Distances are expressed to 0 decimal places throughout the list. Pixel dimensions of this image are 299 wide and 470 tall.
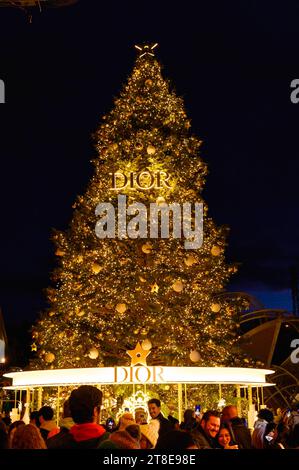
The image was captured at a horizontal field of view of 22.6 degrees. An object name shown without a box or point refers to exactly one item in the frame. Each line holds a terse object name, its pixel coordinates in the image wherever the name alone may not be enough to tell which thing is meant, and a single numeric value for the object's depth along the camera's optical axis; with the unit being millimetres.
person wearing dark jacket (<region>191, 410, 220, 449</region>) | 7535
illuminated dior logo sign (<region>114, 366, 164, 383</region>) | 15086
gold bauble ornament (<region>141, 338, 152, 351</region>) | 17781
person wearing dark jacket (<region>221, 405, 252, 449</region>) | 7807
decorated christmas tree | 19016
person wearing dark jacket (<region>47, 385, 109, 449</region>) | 4691
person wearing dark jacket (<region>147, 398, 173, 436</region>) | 9391
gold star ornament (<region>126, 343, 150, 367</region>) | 16562
